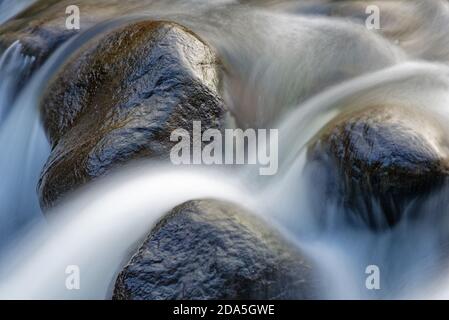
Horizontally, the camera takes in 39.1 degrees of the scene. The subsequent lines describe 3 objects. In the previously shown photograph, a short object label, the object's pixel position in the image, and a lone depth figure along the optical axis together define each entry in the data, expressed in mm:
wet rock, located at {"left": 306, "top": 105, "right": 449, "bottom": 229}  3670
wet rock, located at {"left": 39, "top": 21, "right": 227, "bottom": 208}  4078
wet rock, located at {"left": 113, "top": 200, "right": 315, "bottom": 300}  3205
